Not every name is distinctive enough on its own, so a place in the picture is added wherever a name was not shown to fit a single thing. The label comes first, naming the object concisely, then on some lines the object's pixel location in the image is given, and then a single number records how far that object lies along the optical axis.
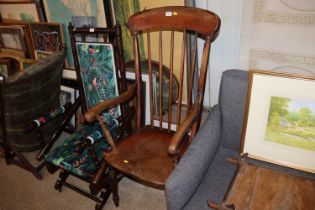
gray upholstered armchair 1.16
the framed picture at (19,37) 2.54
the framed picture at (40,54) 2.52
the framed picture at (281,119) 1.16
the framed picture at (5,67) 2.59
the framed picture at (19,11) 2.42
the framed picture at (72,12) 2.01
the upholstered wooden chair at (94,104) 1.63
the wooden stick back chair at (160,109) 1.34
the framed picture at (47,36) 2.32
